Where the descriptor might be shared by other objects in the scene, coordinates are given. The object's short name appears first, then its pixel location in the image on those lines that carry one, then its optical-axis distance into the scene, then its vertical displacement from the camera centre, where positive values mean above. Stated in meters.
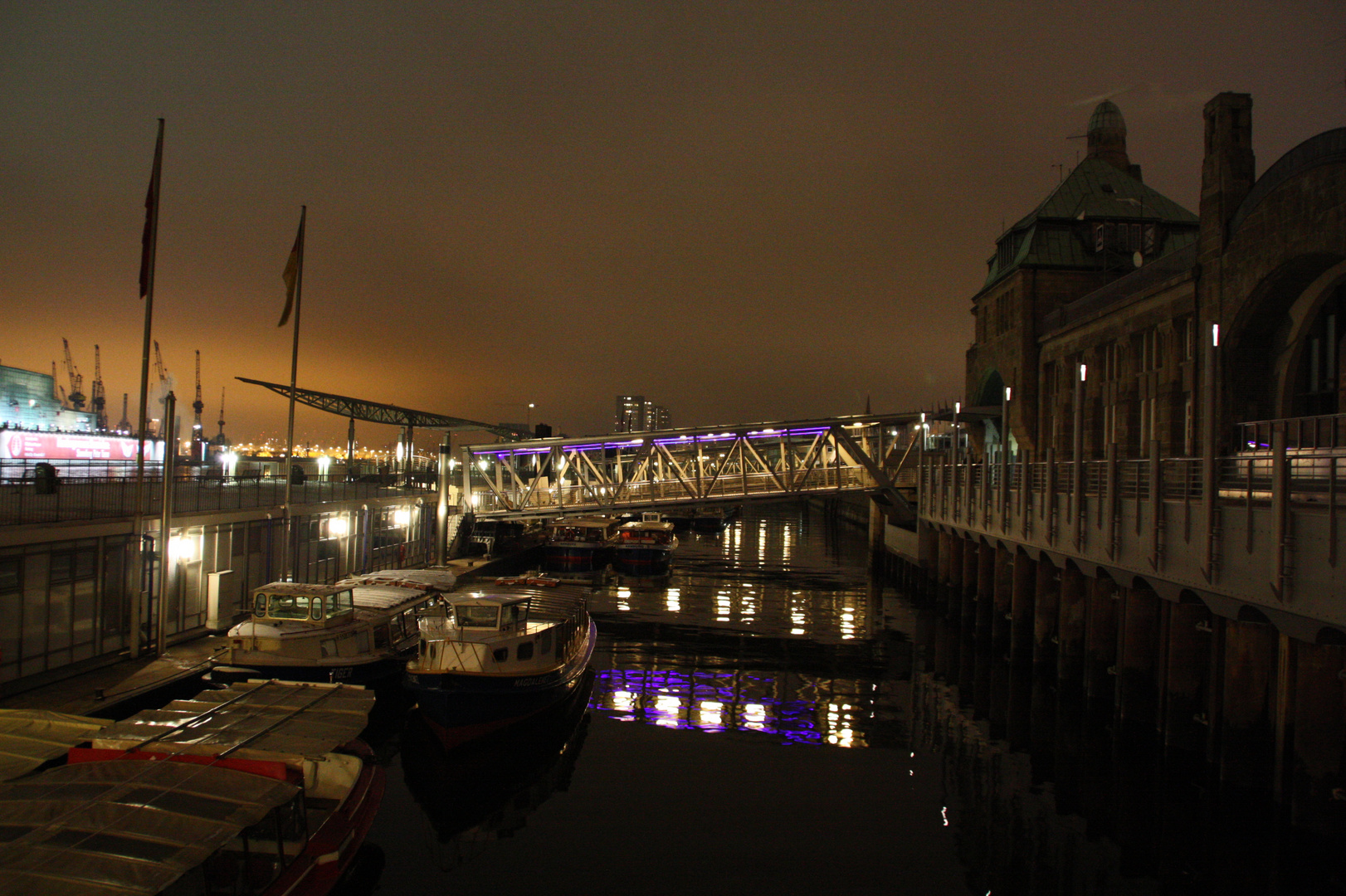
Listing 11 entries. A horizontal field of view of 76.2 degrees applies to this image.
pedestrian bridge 59.31 -0.03
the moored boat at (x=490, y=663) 22.95 -5.62
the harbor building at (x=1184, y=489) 16.53 -0.37
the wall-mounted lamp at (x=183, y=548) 27.58 -2.96
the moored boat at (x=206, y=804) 10.62 -5.01
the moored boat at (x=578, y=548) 66.31 -6.33
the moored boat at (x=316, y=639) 24.45 -5.32
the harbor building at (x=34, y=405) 132.25 +8.31
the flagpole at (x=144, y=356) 25.45 +3.20
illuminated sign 63.75 +0.80
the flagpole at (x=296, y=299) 34.66 +6.79
